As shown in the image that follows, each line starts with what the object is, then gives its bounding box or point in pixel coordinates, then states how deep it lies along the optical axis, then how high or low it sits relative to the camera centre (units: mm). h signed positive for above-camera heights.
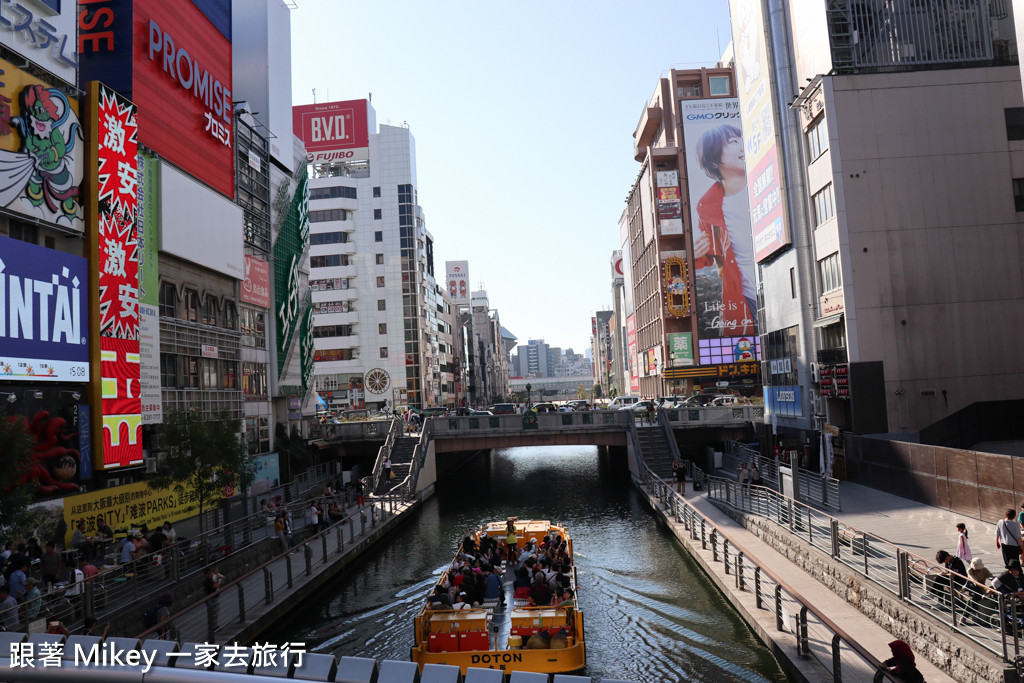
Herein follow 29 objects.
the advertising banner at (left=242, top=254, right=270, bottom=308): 44406 +7914
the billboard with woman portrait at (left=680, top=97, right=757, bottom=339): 87000 +19968
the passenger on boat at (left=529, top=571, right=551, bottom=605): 17438 -4536
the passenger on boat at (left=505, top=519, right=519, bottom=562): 23394 -4612
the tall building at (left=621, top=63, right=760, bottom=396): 86625 +16841
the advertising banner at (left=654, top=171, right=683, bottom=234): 88312 +21364
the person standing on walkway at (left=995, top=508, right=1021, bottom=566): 14945 -3351
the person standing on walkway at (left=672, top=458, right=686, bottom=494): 38375 -4381
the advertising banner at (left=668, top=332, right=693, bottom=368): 87250 +4766
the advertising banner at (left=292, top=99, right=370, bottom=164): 90188 +34006
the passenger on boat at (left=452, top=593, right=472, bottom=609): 16859 -4576
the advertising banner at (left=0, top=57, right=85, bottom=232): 23359 +9015
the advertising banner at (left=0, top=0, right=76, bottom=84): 23742 +12967
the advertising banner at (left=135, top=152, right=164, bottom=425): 30672 +5333
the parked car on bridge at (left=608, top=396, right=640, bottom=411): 72500 -851
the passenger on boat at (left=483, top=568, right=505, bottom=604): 18797 -4664
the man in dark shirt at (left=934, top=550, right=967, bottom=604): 12680 -3542
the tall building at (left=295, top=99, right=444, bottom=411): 91688 +18378
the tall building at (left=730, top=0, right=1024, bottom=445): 33281 +7558
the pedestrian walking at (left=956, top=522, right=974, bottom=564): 14852 -3475
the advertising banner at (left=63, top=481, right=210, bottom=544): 24828 -3129
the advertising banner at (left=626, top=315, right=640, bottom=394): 120775 +6496
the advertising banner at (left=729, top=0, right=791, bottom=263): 41750 +14886
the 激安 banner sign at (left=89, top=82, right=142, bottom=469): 27109 +5358
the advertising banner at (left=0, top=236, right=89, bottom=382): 22750 +3591
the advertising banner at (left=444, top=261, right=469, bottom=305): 176750 +28560
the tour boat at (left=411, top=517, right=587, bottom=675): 15086 -5003
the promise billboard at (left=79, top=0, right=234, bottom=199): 33469 +16506
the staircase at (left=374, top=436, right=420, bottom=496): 42831 -3426
